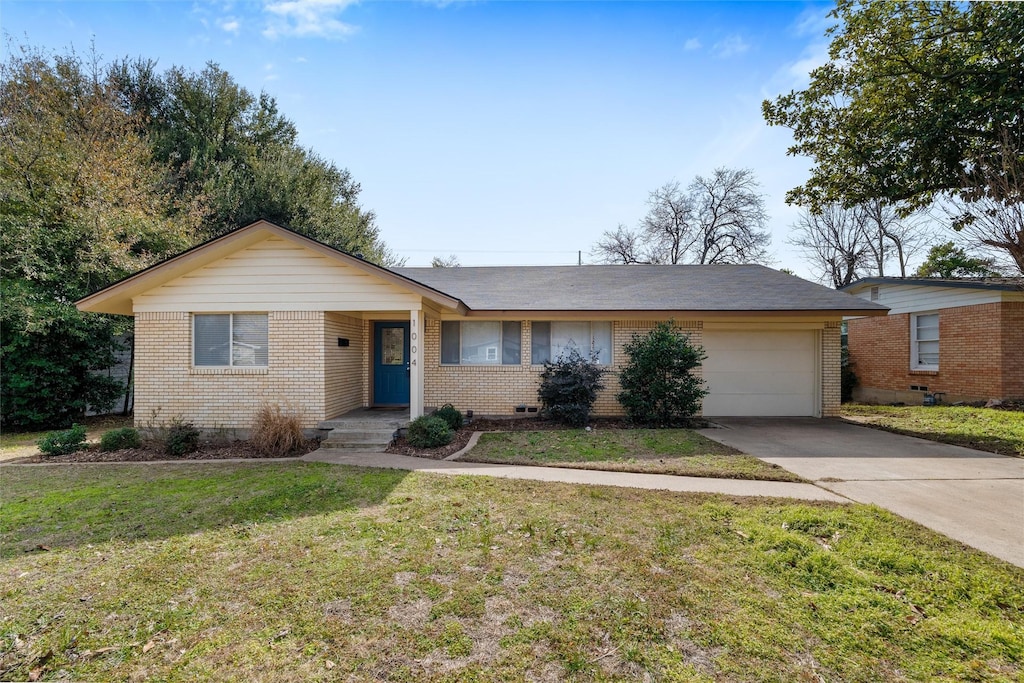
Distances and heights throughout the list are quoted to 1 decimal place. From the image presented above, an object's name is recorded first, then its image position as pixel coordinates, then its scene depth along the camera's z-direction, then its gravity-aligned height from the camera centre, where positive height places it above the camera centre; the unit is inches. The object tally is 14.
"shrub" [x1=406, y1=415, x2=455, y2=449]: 331.3 -61.1
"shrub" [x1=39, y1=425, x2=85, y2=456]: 319.6 -64.7
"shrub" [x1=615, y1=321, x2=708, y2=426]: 400.8 -28.4
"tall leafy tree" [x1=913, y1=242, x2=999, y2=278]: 822.5 +170.0
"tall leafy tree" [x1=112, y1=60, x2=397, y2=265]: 749.9 +352.1
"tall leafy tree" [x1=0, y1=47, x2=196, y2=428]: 426.3 +120.0
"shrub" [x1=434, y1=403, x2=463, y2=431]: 391.9 -56.9
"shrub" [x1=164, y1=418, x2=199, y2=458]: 321.1 -63.4
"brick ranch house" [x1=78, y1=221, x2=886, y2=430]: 361.7 +19.5
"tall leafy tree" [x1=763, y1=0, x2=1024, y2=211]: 358.0 +215.5
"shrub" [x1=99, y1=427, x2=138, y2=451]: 329.1 -64.7
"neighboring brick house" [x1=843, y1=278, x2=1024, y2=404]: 499.2 +9.6
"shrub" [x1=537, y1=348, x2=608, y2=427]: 409.1 -36.6
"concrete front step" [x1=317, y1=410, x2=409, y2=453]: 340.8 -62.8
